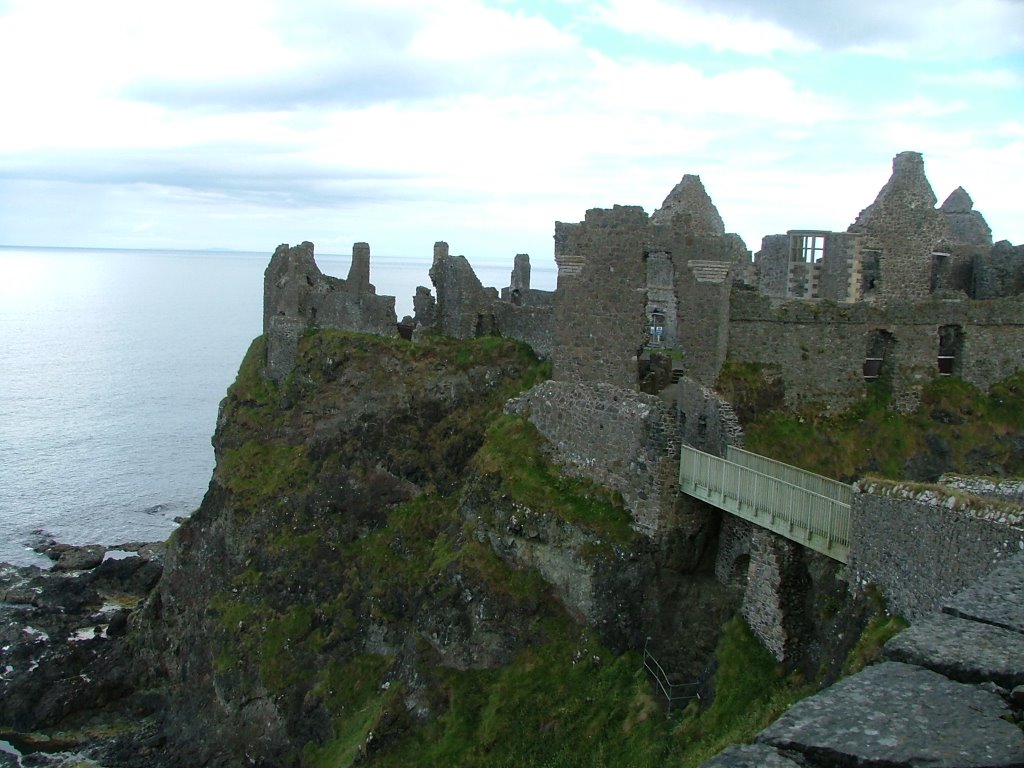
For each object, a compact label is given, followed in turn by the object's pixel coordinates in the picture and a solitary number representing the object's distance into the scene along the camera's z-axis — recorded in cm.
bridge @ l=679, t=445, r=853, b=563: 1945
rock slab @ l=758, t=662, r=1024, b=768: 604
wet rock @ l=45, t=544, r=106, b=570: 6009
